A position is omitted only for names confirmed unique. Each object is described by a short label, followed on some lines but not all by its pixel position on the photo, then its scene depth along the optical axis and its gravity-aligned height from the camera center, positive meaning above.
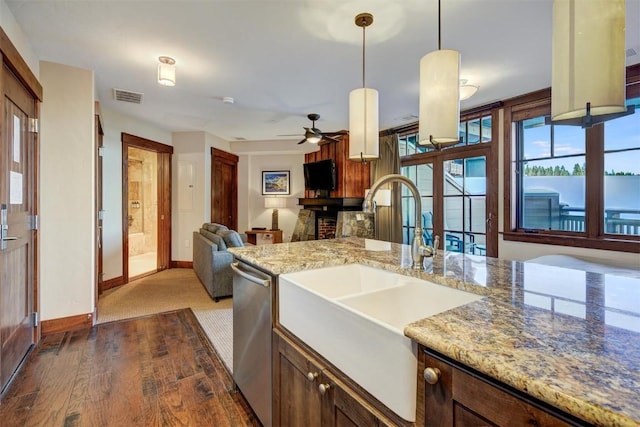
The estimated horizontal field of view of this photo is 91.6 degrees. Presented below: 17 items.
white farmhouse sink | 0.80 -0.38
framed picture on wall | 7.00 +0.65
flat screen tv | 6.02 +0.74
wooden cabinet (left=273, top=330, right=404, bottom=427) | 0.94 -0.64
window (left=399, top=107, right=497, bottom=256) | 4.21 +0.40
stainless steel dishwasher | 1.51 -0.68
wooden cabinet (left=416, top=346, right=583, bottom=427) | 0.56 -0.38
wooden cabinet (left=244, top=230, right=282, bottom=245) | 6.69 -0.54
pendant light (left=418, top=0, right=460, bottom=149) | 1.63 +0.62
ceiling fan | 4.54 +1.17
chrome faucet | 1.34 -0.02
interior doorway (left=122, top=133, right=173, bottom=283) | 4.69 +0.10
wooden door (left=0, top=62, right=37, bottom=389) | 2.03 -0.10
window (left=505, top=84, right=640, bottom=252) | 3.03 +0.35
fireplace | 5.83 -0.11
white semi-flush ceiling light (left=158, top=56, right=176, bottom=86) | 2.78 +1.25
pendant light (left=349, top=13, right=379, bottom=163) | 2.20 +0.65
